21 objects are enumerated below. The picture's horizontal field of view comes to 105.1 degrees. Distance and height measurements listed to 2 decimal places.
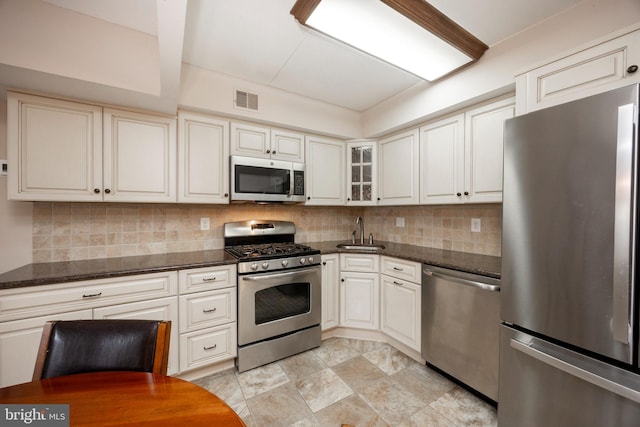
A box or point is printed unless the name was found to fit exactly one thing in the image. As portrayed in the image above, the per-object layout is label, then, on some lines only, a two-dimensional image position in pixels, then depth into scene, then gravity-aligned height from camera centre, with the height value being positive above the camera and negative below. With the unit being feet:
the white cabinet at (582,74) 3.73 +2.35
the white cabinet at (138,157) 6.08 +1.36
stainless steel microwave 7.39 +0.95
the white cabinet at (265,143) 7.58 +2.21
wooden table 2.03 -1.74
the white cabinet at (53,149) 5.23 +1.35
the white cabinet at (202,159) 6.88 +1.48
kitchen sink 8.56 -1.28
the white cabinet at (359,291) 8.14 -2.73
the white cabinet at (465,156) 5.98 +1.51
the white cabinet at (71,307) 4.60 -2.05
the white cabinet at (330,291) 8.13 -2.73
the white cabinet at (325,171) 8.87 +1.47
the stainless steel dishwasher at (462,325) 5.24 -2.70
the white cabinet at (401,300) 6.93 -2.70
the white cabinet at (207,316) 6.05 -2.73
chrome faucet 9.71 -0.89
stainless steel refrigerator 3.23 -0.81
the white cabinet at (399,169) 7.99 +1.46
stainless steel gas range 6.62 -2.55
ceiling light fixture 4.58 +3.78
